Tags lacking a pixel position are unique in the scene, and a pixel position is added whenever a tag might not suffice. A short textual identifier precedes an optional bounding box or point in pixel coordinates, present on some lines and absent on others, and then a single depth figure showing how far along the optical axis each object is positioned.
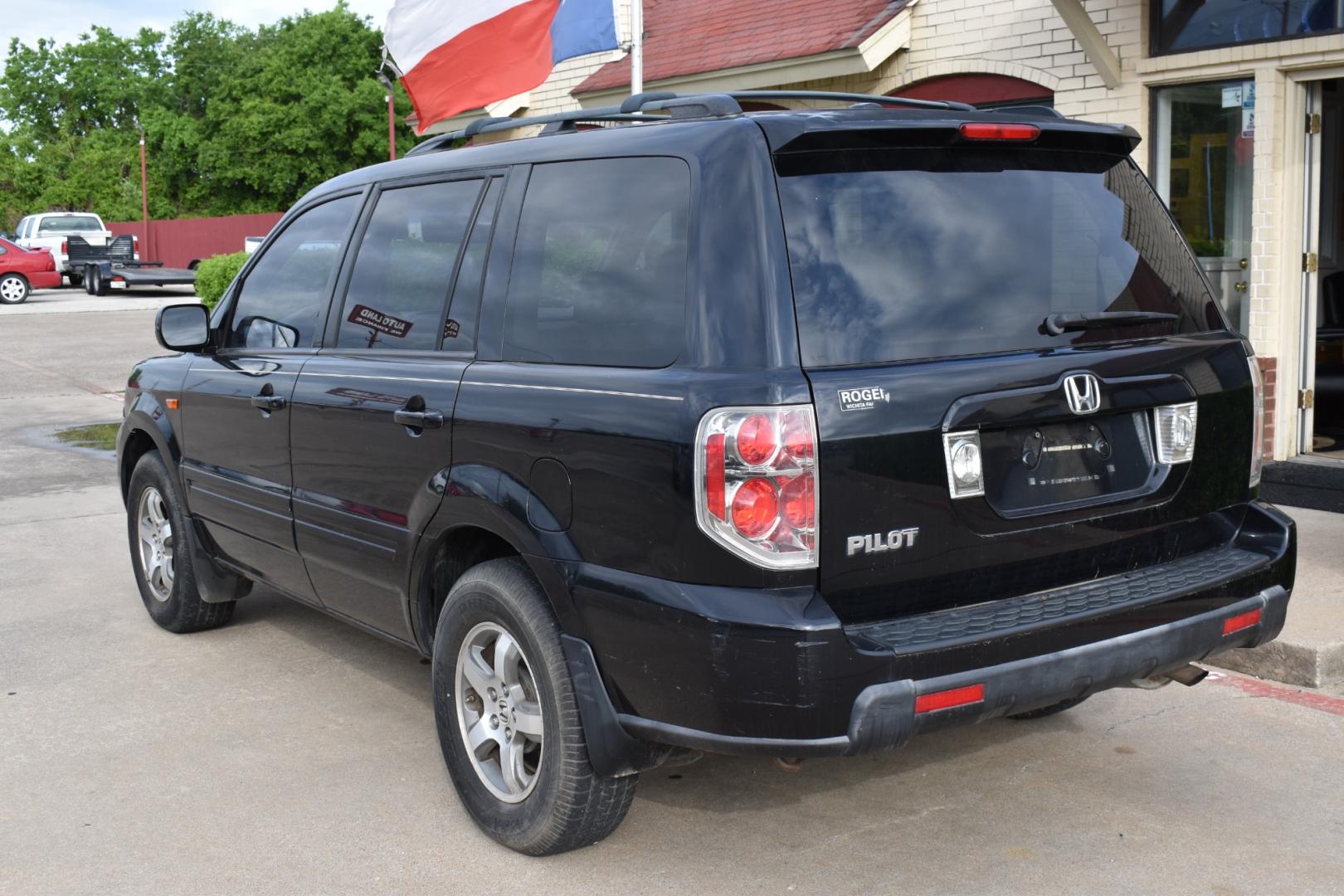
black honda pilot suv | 3.29
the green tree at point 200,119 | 67.00
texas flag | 10.20
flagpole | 9.73
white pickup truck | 38.62
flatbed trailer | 34.47
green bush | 24.12
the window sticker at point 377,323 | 4.56
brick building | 8.58
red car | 33.06
